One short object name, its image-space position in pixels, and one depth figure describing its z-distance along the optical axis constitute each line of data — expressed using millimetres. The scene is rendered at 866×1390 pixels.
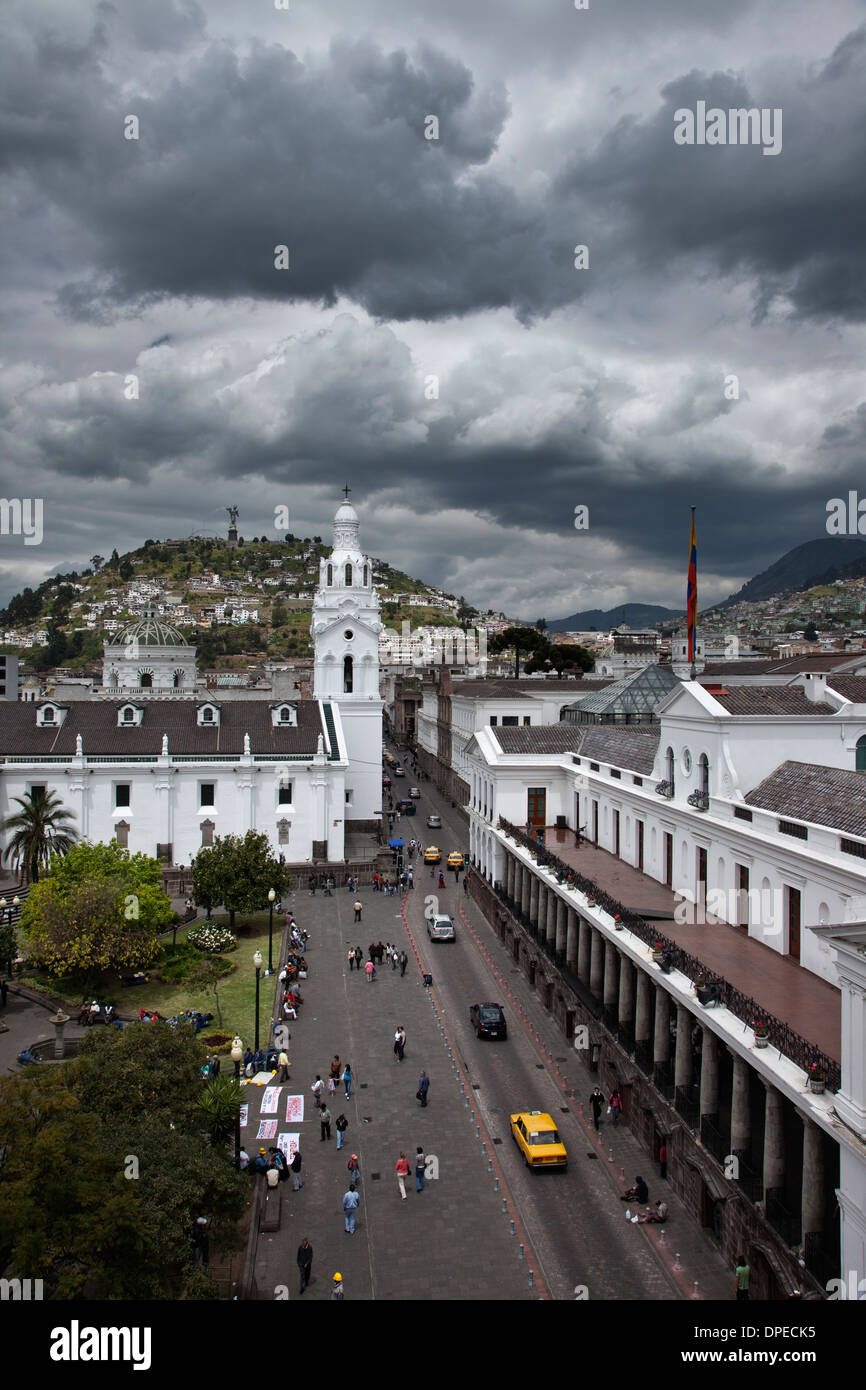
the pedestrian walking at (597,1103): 23234
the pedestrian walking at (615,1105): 23625
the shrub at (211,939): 35594
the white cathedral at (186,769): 48938
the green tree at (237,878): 38719
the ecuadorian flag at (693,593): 38094
